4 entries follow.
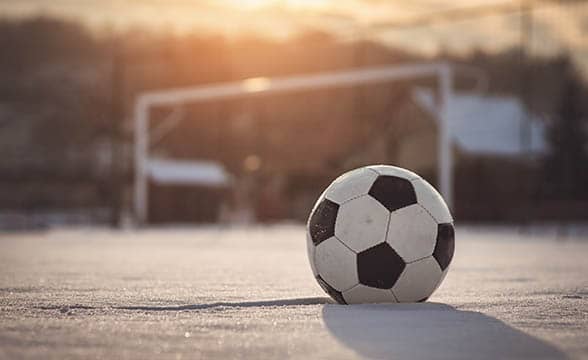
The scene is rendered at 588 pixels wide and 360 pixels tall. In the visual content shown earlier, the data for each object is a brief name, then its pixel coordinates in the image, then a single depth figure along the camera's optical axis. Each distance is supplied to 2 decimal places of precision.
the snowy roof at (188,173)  24.44
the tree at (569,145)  20.48
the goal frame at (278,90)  17.48
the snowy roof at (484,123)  24.80
